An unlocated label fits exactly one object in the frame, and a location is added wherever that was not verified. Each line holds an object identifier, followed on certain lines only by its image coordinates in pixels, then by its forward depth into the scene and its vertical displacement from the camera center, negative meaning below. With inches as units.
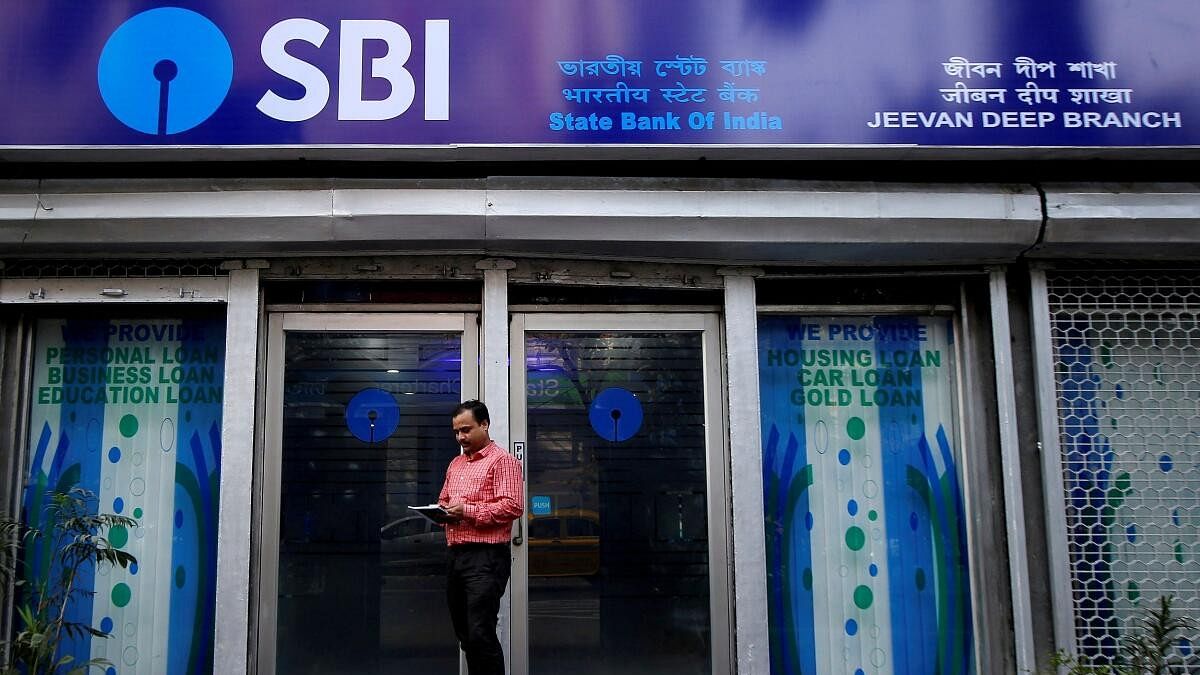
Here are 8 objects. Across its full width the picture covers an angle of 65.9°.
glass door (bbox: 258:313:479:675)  233.5 -4.2
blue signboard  221.0 +94.5
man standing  201.3 -13.9
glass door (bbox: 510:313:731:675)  235.6 -8.3
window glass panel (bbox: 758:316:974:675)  237.3 -9.5
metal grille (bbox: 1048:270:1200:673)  228.4 +2.9
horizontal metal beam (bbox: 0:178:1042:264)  220.4 +59.4
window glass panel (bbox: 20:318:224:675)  230.4 +2.6
